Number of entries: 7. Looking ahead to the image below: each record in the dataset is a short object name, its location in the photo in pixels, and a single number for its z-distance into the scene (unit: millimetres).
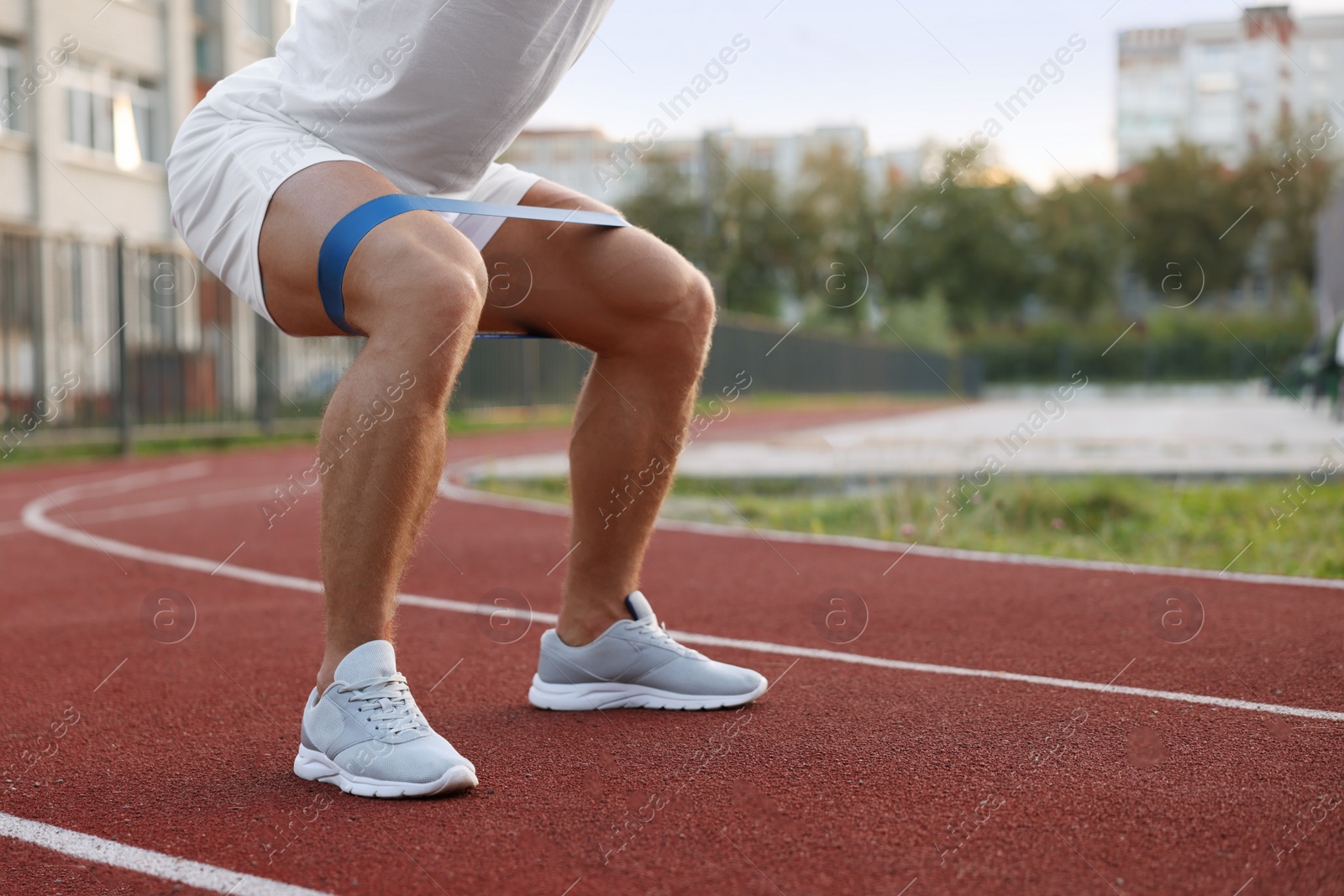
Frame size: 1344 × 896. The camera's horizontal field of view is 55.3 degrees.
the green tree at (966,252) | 66688
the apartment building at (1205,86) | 87250
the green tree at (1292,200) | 62844
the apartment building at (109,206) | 12984
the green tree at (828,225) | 46625
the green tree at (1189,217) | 64875
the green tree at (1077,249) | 66938
